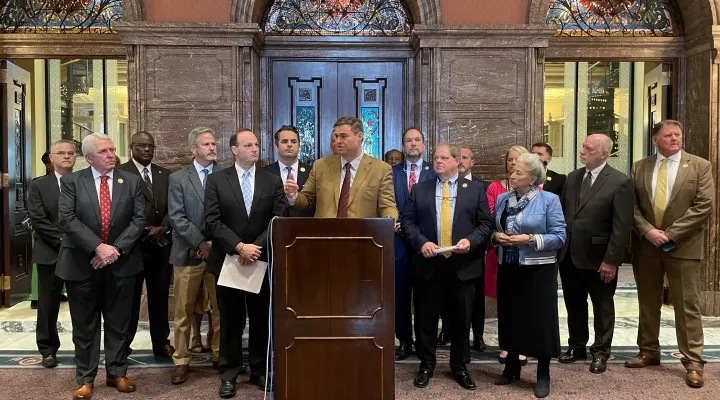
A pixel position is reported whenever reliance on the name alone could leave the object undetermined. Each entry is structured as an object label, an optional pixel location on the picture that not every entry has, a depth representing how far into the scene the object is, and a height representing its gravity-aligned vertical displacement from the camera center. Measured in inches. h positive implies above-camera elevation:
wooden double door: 244.2 +36.7
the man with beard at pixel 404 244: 171.3 -13.9
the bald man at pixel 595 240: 159.0 -12.3
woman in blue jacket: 141.1 -15.7
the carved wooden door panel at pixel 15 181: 236.8 +5.3
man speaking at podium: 146.1 +2.2
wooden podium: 115.1 -21.4
